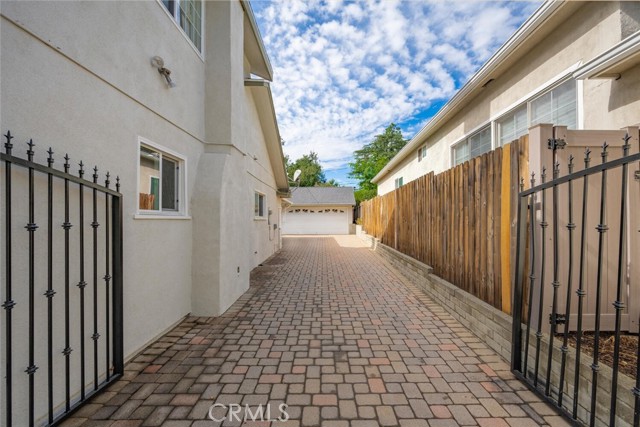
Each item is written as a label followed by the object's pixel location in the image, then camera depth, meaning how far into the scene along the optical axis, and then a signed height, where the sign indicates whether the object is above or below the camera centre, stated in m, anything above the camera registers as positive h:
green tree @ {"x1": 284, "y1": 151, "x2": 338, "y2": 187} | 51.20 +7.52
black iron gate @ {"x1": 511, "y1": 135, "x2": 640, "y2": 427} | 2.50 -0.68
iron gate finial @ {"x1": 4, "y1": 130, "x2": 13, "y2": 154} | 1.84 +0.40
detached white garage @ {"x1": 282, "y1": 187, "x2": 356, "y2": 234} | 24.61 -0.86
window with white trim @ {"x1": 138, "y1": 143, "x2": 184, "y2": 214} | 3.73 +0.36
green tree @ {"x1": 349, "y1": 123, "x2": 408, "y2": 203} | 37.12 +8.12
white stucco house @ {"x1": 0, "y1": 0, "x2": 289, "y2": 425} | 2.28 +0.96
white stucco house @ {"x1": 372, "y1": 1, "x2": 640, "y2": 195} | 3.44 +2.40
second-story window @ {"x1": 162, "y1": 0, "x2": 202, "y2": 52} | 4.34 +3.30
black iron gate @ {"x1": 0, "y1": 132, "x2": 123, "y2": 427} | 2.02 -0.78
